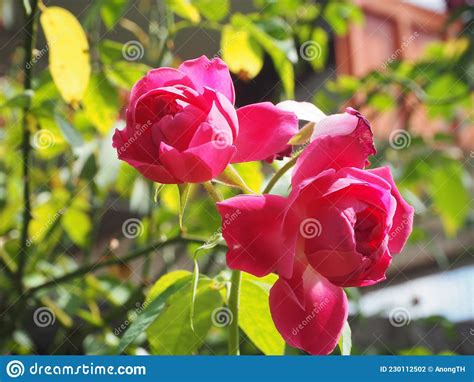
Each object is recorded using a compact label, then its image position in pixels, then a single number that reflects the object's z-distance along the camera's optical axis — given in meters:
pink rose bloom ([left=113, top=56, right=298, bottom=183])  0.42
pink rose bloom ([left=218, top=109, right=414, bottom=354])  0.42
